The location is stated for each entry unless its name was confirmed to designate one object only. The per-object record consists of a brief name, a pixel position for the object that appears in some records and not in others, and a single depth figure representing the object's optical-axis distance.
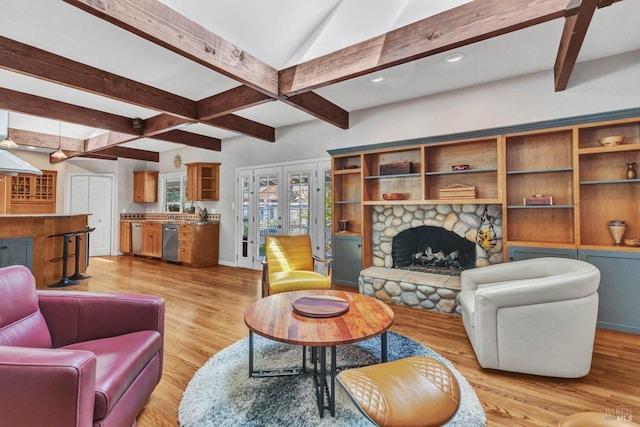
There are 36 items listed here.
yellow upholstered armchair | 3.23
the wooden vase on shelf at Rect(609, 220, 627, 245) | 2.96
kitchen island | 4.20
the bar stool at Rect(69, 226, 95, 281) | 5.04
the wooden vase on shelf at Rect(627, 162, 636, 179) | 2.94
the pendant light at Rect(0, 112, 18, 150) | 4.74
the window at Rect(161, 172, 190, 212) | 7.53
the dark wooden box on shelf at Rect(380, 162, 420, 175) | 4.11
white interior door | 7.78
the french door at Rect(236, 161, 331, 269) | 5.22
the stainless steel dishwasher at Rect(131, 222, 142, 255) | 7.39
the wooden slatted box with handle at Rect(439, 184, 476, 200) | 3.65
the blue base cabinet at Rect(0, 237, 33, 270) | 4.08
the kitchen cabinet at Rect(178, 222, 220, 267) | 6.25
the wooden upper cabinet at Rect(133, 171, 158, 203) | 7.98
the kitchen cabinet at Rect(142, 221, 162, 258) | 6.90
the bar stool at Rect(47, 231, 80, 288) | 4.71
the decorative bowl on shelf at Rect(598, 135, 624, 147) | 2.95
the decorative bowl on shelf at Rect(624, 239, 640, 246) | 2.90
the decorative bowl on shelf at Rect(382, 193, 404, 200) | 4.20
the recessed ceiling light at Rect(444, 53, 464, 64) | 3.00
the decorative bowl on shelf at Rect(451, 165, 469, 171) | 3.70
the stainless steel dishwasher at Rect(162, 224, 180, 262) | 6.53
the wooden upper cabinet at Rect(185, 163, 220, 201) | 6.70
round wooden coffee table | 1.70
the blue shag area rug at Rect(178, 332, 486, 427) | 1.71
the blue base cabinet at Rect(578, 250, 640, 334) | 2.83
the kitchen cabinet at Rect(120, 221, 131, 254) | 7.66
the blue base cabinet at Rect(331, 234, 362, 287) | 4.43
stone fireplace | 3.57
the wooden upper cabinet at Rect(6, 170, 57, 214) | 7.13
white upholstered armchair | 2.04
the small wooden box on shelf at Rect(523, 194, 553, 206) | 3.25
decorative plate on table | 2.01
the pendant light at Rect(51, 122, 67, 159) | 5.69
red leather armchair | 1.09
